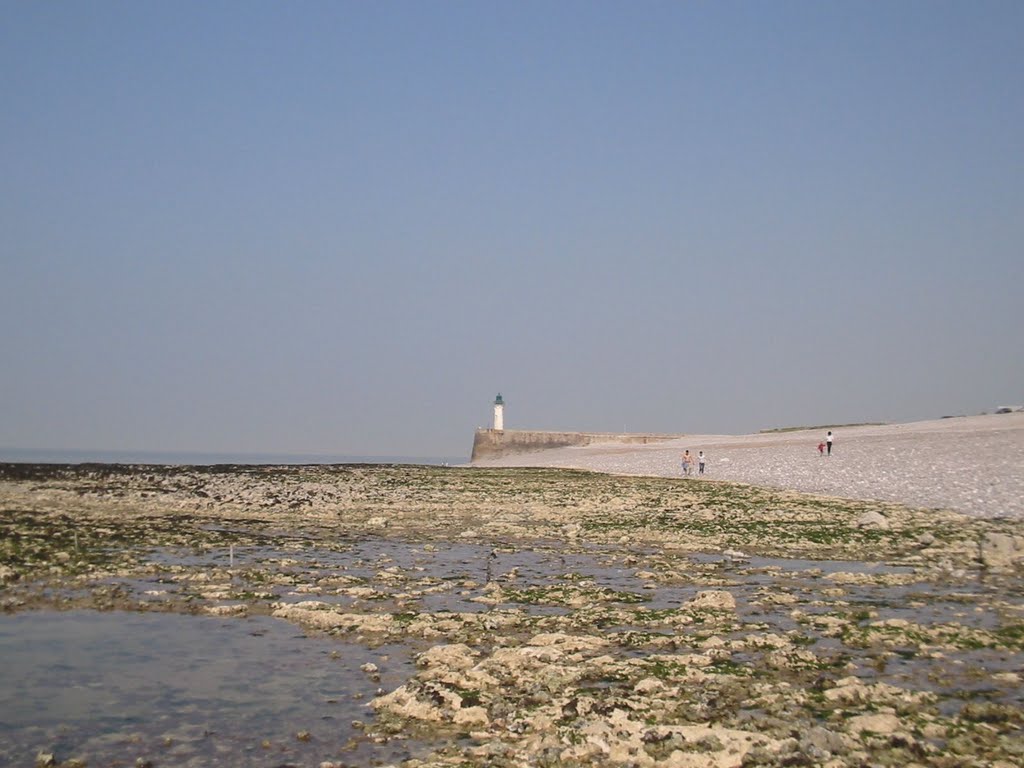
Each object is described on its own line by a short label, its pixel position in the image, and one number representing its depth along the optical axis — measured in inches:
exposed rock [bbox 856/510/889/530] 1075.3
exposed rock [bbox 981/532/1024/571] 818.2
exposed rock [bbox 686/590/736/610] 635.5
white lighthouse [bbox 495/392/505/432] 4827.8
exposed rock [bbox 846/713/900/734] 380.8
